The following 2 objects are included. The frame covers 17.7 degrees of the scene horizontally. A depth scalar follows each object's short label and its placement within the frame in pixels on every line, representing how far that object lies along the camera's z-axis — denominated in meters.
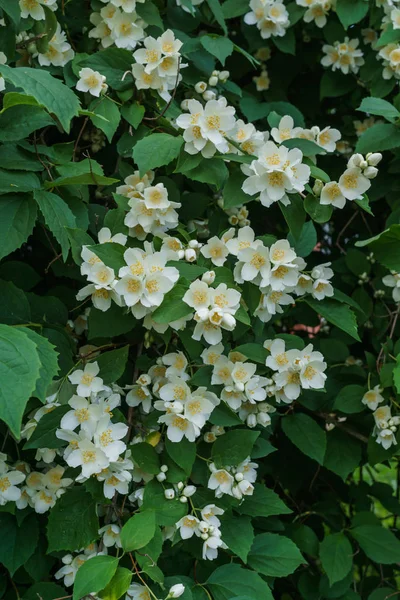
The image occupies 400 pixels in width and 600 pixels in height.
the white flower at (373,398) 0.85
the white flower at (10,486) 0.77
